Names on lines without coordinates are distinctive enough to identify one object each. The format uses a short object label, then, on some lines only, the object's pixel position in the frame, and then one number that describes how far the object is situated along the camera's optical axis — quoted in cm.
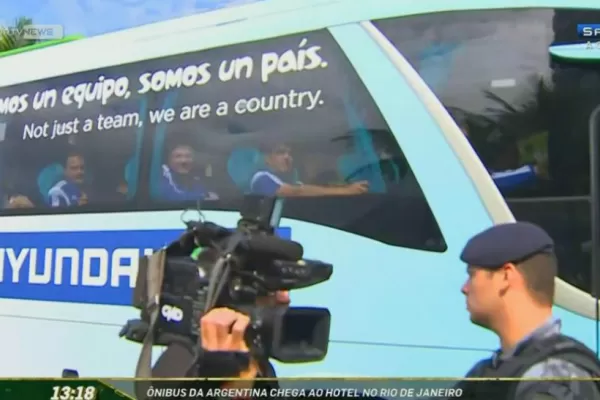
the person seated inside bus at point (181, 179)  429
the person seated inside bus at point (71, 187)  461
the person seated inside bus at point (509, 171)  381
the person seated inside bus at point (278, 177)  413
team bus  383
